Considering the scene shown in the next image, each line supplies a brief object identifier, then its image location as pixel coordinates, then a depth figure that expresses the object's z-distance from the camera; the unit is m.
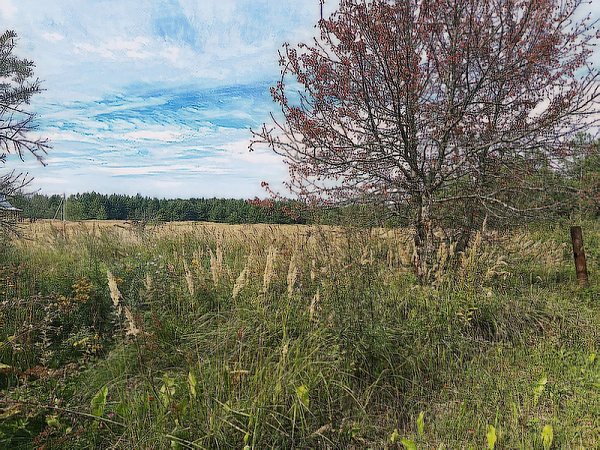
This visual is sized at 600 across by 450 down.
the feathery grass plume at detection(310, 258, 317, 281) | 4.55
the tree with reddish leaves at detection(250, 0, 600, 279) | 6.36
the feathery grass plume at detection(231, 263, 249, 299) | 3.26
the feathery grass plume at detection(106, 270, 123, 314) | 2.63
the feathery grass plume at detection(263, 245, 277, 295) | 3.38
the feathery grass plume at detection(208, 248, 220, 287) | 3.62
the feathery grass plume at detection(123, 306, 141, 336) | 2.55
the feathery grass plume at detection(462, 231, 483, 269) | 5.20
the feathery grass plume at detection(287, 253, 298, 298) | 3.39
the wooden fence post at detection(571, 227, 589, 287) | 6.97
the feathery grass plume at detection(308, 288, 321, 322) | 3.27
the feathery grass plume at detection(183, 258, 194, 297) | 3.43
